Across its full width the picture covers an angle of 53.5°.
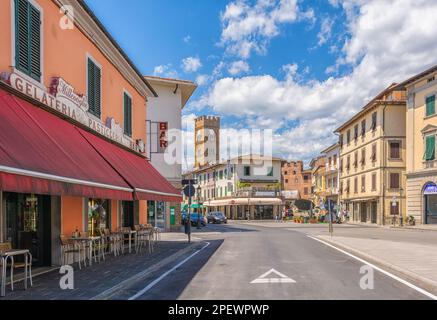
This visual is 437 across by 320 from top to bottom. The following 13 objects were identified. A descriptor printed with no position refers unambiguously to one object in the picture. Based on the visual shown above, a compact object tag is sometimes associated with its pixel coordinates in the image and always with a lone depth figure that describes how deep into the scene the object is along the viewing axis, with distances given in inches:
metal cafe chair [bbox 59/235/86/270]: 468.4
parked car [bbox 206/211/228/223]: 2100.3
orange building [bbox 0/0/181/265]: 319.9
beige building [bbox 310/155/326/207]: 2775.1
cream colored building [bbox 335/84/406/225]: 1770.4
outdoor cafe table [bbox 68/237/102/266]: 470.0
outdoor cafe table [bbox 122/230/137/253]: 631.8
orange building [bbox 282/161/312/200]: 4153.5
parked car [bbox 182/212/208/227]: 1625.2
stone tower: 3666.3
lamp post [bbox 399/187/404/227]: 1653.8
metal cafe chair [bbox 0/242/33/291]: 340.2
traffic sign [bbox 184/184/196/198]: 828.0
